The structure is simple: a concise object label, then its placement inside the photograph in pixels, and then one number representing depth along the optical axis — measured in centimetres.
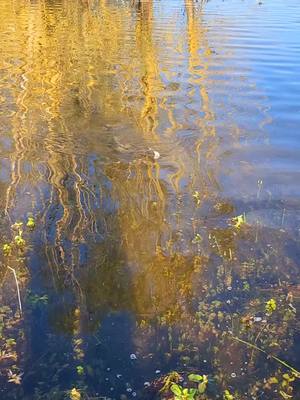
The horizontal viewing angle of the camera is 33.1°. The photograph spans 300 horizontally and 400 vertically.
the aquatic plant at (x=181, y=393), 317
